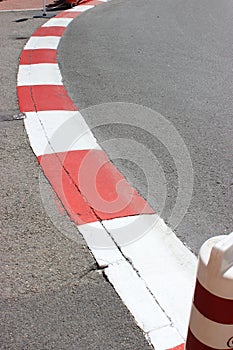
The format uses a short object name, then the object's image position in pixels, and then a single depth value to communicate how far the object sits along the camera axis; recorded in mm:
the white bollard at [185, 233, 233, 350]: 1816
